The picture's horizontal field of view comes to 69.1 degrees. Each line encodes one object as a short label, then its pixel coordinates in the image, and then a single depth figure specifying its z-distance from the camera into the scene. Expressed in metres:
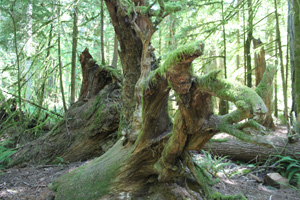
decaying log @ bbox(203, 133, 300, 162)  5.00
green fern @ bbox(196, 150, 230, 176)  4.33
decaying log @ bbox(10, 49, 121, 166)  5.43
